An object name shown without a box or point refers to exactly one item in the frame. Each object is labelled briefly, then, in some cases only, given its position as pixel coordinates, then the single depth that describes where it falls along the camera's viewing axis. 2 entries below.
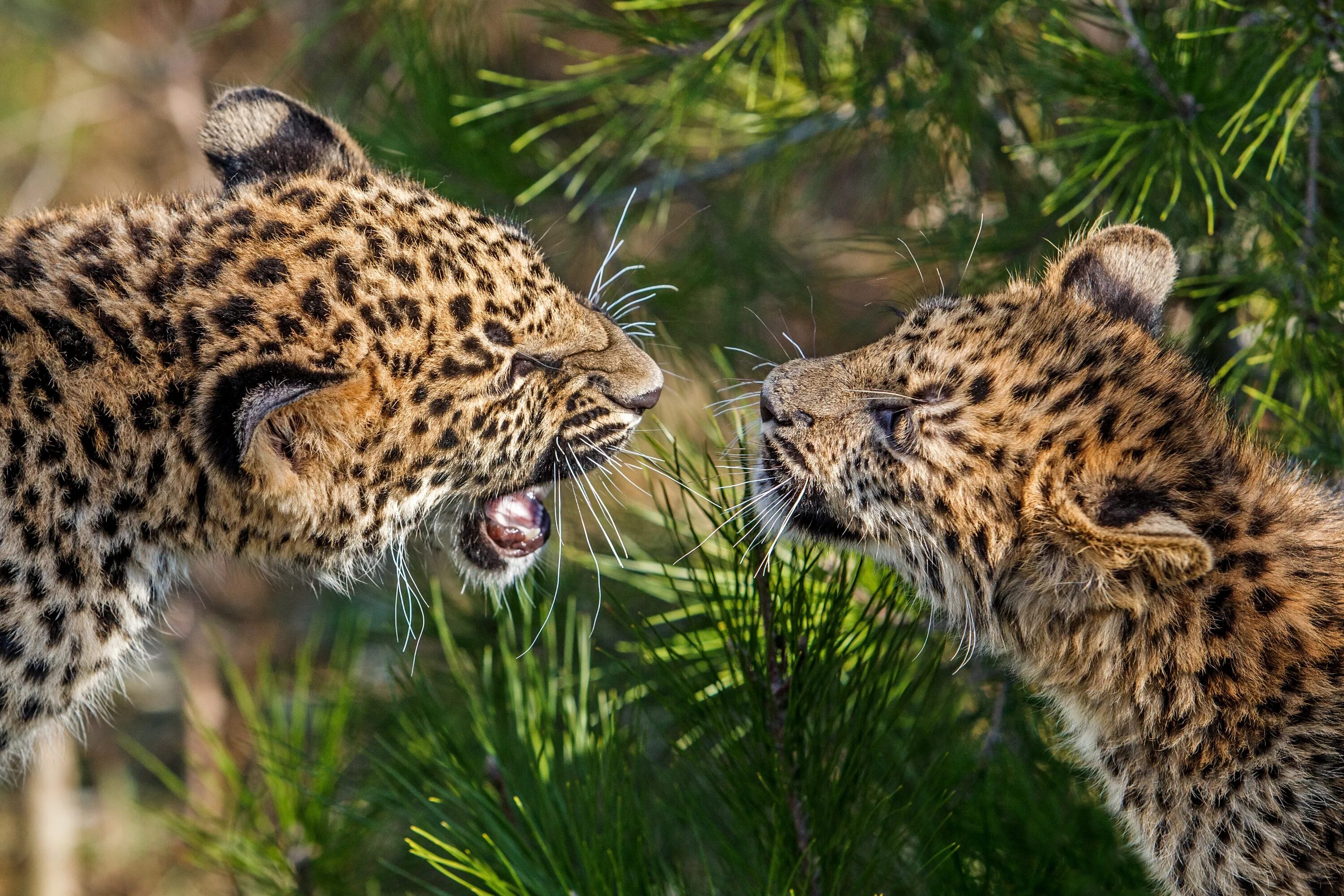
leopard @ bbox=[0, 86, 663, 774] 5.20
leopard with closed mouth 4.53
